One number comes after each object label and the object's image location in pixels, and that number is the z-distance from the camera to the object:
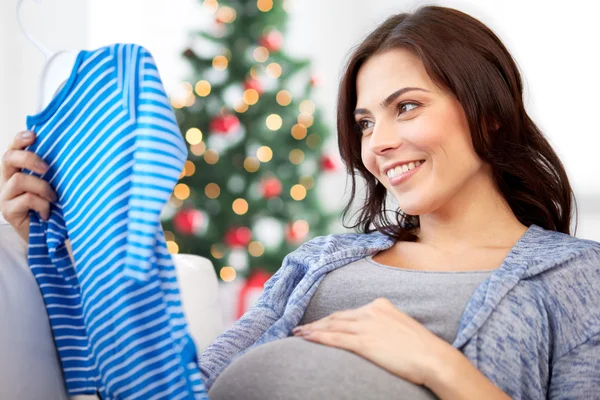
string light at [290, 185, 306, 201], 3.77
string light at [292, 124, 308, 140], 3.73
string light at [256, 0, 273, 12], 3.73
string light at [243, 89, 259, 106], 3.72
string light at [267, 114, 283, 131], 3.73
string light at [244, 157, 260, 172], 3.72
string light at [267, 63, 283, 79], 3.75
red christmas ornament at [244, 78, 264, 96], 3.72
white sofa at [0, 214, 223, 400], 1.17
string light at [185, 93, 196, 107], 3.68
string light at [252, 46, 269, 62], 3.78
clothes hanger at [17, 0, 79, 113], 1.19
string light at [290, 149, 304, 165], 3.76
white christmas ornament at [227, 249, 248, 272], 3.73
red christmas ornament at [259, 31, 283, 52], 3.75
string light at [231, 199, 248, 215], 3.72
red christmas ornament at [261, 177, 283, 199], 3.74
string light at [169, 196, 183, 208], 3.67
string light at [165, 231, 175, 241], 3.69
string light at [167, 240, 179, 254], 3.68
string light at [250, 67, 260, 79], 3.75
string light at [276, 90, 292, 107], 3.73
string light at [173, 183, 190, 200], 3.66
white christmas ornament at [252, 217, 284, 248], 3.78
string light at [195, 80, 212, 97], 3.69
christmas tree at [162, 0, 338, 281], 3.68
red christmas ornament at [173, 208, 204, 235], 3.66
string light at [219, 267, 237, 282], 3.71
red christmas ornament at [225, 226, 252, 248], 3.70
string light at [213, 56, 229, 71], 3.73
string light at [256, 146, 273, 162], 3.74
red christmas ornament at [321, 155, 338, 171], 3.79
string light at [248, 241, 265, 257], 3.74
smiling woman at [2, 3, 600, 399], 1.12
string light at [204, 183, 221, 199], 3.69
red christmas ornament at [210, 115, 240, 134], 3.68
